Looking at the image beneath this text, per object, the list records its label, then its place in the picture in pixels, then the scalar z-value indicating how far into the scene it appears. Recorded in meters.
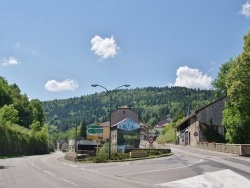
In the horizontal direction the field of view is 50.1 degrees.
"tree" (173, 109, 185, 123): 83.42
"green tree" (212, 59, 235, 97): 47.50
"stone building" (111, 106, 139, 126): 91.10
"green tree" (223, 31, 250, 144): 32.45
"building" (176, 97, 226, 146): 47.41
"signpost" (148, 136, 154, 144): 29.74
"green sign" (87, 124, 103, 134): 34.93
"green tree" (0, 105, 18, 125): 52.99
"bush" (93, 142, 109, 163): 29.00
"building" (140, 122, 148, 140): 106.70
